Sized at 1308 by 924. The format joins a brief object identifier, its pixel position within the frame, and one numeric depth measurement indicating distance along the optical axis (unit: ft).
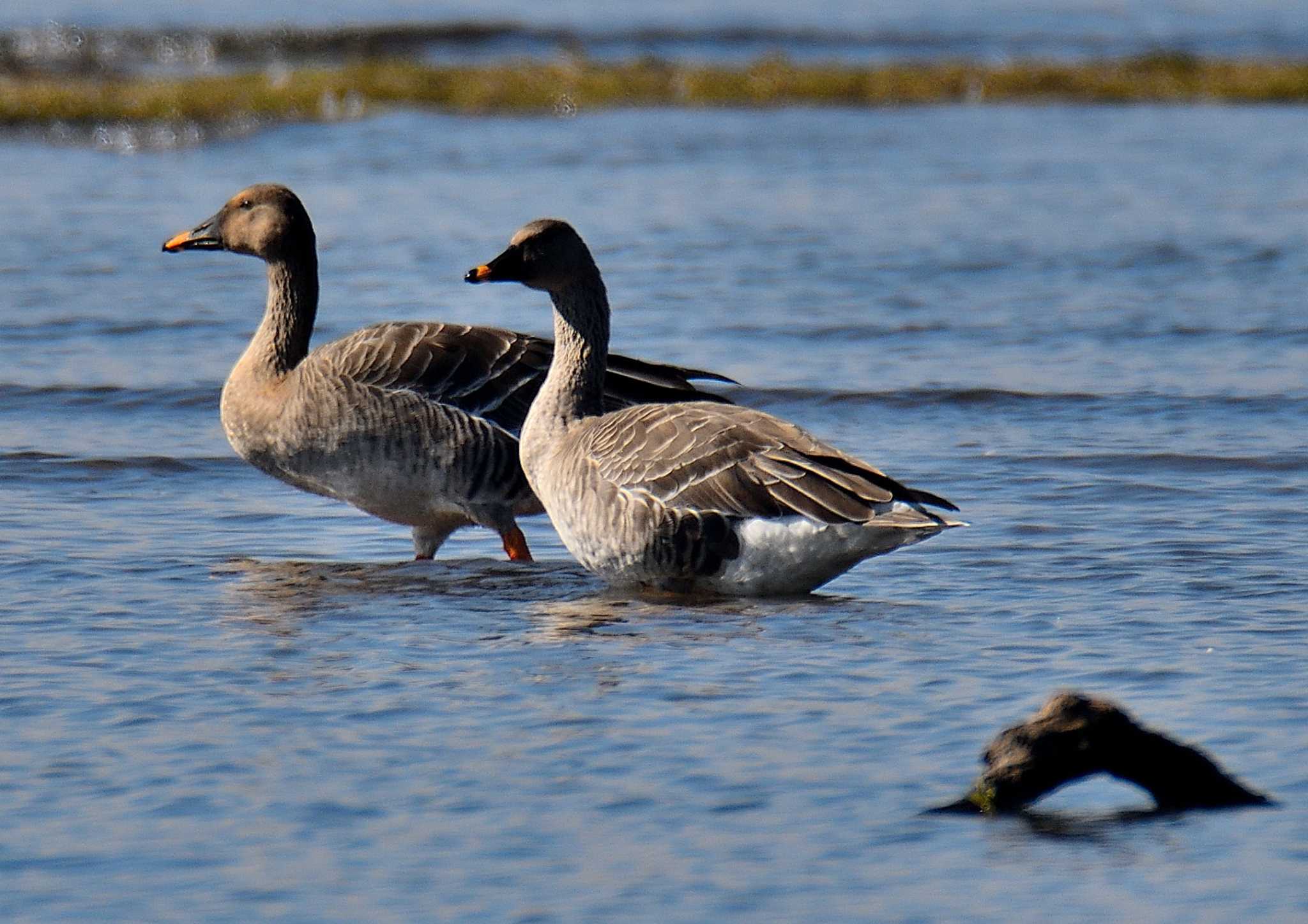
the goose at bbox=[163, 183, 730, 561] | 59.67
